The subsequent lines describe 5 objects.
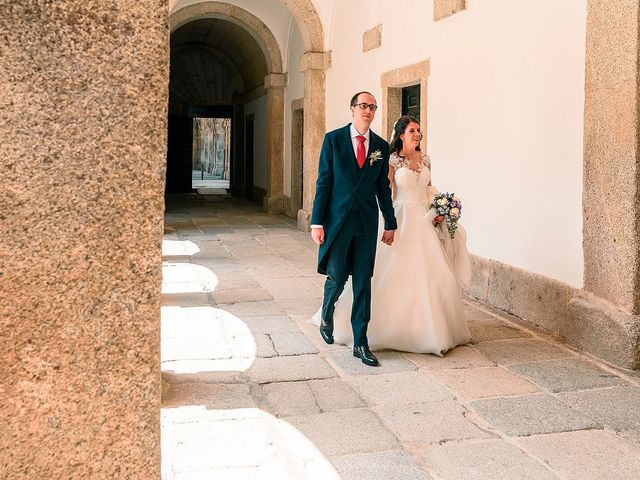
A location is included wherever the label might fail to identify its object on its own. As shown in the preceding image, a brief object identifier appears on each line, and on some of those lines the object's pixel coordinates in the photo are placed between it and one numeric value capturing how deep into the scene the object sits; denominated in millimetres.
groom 4477
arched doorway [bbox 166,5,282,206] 15656
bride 4770
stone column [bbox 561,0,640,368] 4414
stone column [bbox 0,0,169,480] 1131
